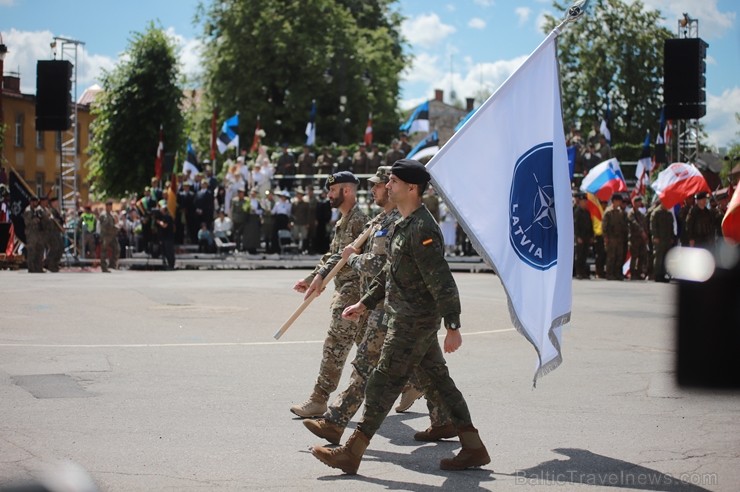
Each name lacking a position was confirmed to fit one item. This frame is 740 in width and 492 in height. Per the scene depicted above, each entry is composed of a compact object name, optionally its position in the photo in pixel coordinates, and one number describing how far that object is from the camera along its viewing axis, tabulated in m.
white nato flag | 7.71
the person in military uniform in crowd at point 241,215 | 34.66
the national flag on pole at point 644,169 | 33.09
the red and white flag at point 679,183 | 24.55
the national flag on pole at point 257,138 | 42.59
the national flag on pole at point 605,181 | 29.14
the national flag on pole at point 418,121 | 36.38
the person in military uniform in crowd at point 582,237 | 27.58
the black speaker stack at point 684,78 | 24.73
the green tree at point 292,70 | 59.47
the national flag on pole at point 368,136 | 40.81
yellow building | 76.38
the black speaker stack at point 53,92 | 29.91
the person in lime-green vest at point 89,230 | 34.94
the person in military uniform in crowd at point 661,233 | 25.98
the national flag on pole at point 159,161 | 40.47
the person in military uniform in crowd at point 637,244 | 27.27
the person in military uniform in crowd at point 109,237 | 29.30
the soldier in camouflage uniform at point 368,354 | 7.46
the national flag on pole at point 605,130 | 36.72
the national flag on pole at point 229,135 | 40.66
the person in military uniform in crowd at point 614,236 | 27.08
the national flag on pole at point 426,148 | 32.11
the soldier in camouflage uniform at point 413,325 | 6.68
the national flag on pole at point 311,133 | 41.12
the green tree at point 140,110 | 61.69
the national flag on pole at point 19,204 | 29.58
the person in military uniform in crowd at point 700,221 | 23.62
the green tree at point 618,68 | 66.06
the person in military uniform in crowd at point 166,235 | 29.44
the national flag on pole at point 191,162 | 39.03
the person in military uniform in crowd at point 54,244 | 27.97
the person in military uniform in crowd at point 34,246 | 27.47
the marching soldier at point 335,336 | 8.47
